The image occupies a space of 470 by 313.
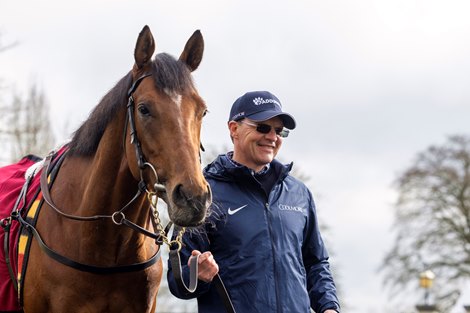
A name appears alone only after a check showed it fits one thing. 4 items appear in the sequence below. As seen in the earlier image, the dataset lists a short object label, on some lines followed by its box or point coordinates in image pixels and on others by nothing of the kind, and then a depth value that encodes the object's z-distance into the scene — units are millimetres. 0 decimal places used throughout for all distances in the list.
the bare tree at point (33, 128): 58281
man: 11594
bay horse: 11141
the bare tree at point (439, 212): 73187
